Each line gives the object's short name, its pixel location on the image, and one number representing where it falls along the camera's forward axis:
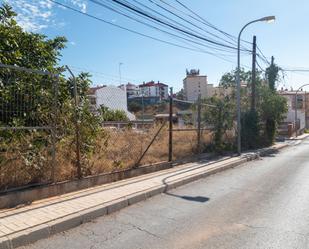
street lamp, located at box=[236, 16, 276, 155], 11.65
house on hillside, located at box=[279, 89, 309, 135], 35.16
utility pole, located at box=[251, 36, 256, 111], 14.52
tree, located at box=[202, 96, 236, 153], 11.50
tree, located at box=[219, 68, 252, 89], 20.84
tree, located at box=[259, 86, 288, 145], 17.44
